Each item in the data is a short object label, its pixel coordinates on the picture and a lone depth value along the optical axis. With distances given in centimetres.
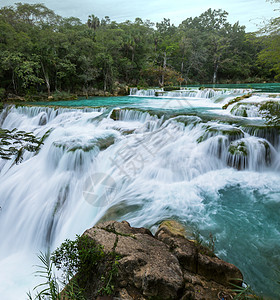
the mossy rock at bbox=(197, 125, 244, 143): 614
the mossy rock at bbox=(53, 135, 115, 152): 635
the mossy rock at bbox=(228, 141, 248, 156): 565
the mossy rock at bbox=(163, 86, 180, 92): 2172
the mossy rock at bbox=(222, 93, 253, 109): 1081
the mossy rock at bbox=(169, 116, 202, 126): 768
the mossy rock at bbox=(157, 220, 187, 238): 302
